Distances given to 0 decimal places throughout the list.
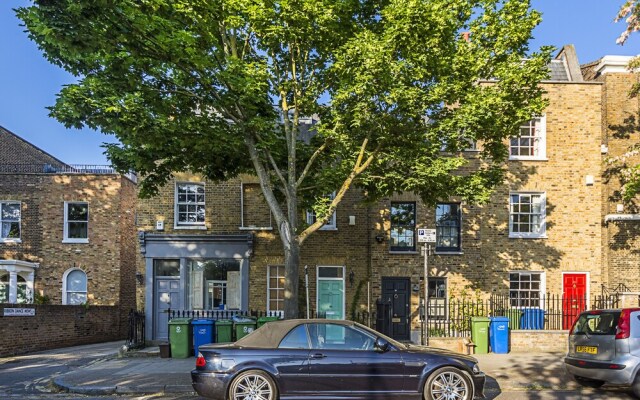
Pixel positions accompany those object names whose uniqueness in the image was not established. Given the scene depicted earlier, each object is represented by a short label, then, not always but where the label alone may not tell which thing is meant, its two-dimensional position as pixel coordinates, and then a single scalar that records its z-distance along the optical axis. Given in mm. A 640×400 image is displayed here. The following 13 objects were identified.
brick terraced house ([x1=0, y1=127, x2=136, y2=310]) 22172
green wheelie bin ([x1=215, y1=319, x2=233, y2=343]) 14680
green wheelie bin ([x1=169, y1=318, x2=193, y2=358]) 14492
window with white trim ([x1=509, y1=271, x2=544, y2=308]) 18328
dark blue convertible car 8289
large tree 10190
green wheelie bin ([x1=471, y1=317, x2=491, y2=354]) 14672
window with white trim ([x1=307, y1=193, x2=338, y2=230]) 18203
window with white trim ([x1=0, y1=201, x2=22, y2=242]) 22438
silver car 9320
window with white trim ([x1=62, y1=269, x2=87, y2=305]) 22344
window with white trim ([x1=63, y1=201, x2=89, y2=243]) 22562
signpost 12188
